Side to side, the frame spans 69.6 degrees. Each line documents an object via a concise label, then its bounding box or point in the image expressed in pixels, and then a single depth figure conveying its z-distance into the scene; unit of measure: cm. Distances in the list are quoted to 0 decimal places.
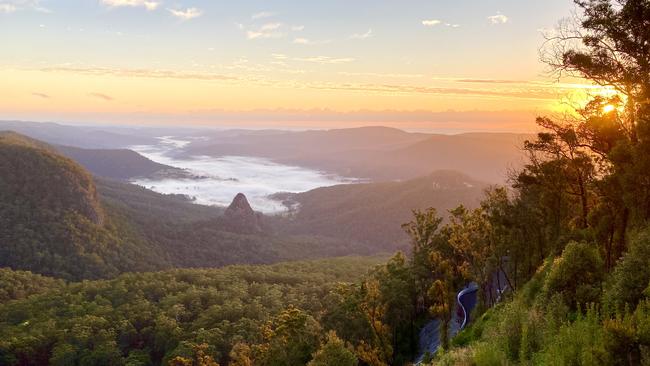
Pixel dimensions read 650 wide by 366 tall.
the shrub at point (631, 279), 1295
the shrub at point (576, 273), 1548
